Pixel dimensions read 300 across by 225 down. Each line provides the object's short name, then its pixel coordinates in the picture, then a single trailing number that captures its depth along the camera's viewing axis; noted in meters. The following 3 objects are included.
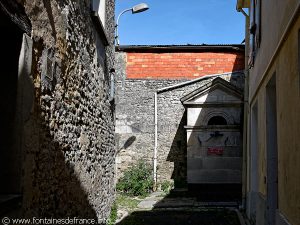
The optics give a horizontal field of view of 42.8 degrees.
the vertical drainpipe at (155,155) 12.60
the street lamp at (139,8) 11.75
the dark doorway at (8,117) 2.87
